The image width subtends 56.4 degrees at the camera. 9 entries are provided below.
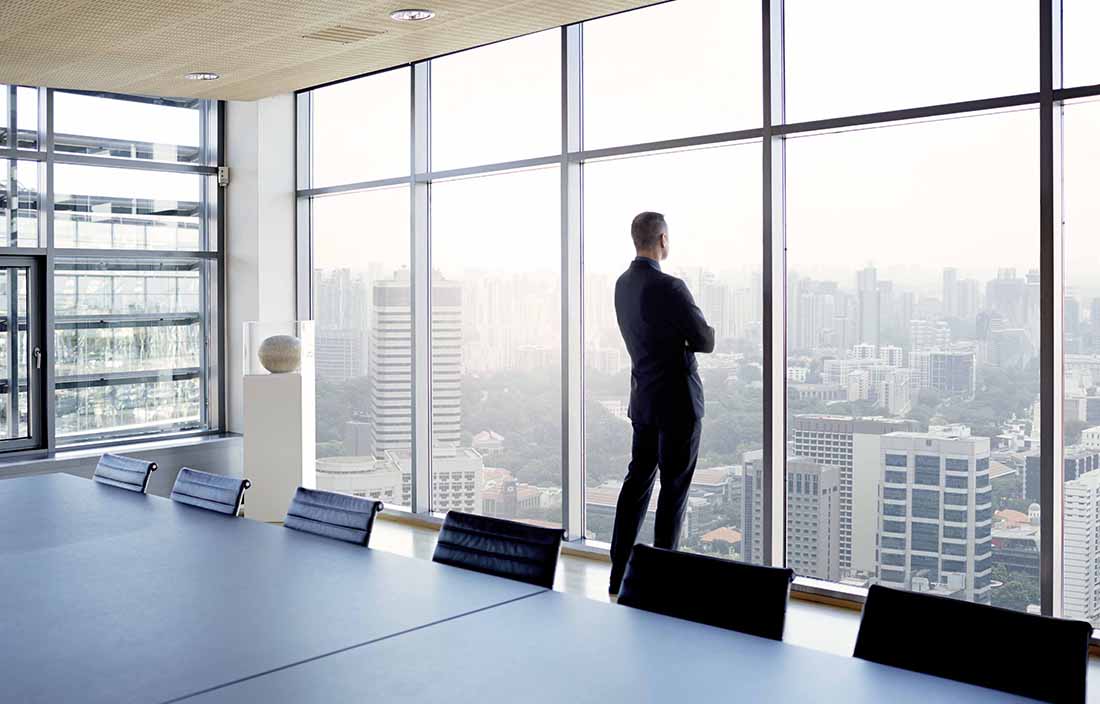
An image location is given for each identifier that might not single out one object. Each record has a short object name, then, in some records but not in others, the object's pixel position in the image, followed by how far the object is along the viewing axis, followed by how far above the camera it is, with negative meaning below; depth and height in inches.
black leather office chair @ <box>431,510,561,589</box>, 114.3 -24.5
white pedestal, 269.7 -27.6
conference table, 77.9 -26.6
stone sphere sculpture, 273.4 -4.4
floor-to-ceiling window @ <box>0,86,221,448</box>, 279.9 +25.5
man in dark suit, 188.7 -8.6
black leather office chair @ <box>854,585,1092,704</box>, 79.4 -25.2
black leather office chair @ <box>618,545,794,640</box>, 96.6 -25.0
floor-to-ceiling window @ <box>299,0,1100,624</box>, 173.0 +12.8
